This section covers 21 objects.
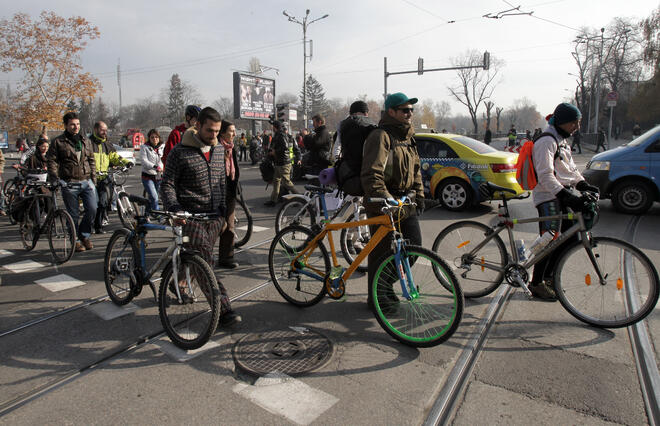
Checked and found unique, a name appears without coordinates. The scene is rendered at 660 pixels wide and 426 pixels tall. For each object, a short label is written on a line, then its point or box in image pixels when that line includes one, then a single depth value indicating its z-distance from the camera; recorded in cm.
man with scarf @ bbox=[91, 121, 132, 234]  680
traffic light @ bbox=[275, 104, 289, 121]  2241
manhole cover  299
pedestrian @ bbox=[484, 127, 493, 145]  2766
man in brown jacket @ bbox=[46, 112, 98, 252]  591
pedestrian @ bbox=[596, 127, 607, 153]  2836
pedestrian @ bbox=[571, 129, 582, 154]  2841
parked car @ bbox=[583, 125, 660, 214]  780
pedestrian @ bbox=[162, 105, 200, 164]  576
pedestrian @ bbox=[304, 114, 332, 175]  791
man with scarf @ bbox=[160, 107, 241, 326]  353
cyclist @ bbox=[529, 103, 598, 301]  384
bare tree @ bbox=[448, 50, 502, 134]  6006
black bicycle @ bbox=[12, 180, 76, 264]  548
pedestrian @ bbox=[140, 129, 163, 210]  735
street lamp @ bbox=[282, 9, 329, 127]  3291
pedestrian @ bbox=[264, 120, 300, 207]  920
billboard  3506
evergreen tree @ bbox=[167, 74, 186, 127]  8806
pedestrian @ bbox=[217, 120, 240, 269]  463
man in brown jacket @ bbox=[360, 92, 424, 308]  336
